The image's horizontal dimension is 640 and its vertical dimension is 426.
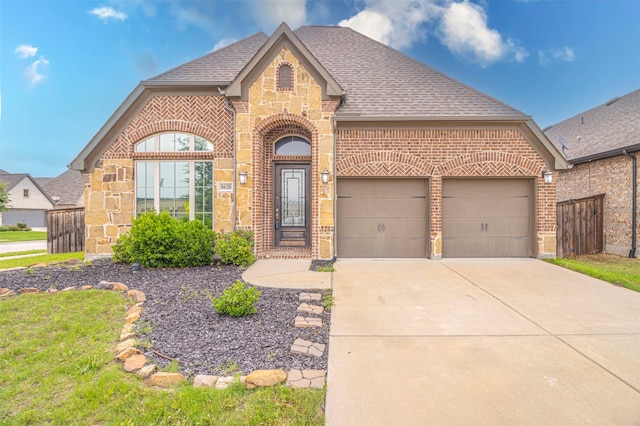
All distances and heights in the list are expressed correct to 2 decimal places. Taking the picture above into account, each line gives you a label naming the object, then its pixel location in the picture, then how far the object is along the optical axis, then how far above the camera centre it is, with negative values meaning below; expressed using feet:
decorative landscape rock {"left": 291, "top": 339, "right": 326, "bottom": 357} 10.23 -4.72
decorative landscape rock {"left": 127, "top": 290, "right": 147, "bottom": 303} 15.64 -4.45
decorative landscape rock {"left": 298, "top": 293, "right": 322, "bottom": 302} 15.88 -4.53
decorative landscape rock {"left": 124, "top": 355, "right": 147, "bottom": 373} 9.10 -4.66
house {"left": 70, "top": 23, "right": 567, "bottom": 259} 26.58 +4.40
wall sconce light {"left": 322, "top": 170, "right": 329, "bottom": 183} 26.32 +3.19
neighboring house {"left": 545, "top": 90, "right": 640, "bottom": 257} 31.91 +5.26
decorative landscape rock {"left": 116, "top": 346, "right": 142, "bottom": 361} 9.78 -4.63
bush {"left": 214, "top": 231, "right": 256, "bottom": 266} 24.34 -3.03
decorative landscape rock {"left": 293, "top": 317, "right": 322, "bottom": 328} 12.46 -4.61
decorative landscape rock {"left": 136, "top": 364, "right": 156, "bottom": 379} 8.86 -4.71
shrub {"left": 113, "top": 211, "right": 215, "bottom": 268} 22.93 -2.33
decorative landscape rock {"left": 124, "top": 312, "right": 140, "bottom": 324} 12.94 -4.60
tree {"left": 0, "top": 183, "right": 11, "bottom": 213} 87.35 +4.30
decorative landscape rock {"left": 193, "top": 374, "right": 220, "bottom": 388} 8.28 -4.69
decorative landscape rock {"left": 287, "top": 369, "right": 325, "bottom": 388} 8.43 -4.77
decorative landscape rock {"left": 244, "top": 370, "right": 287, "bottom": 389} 8.29 -4.64
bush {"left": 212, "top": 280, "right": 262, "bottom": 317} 13.19 -3.99
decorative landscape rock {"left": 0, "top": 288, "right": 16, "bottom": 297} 16.93 -4.53
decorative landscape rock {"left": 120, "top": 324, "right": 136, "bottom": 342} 11.33 -4.65
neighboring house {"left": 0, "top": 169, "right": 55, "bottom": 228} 110.73 +4.38
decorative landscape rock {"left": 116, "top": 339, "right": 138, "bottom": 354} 10.33 -4.64
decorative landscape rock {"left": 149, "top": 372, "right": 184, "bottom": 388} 8.45 -4.72
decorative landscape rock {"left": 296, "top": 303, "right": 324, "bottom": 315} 14.01 -4.58
